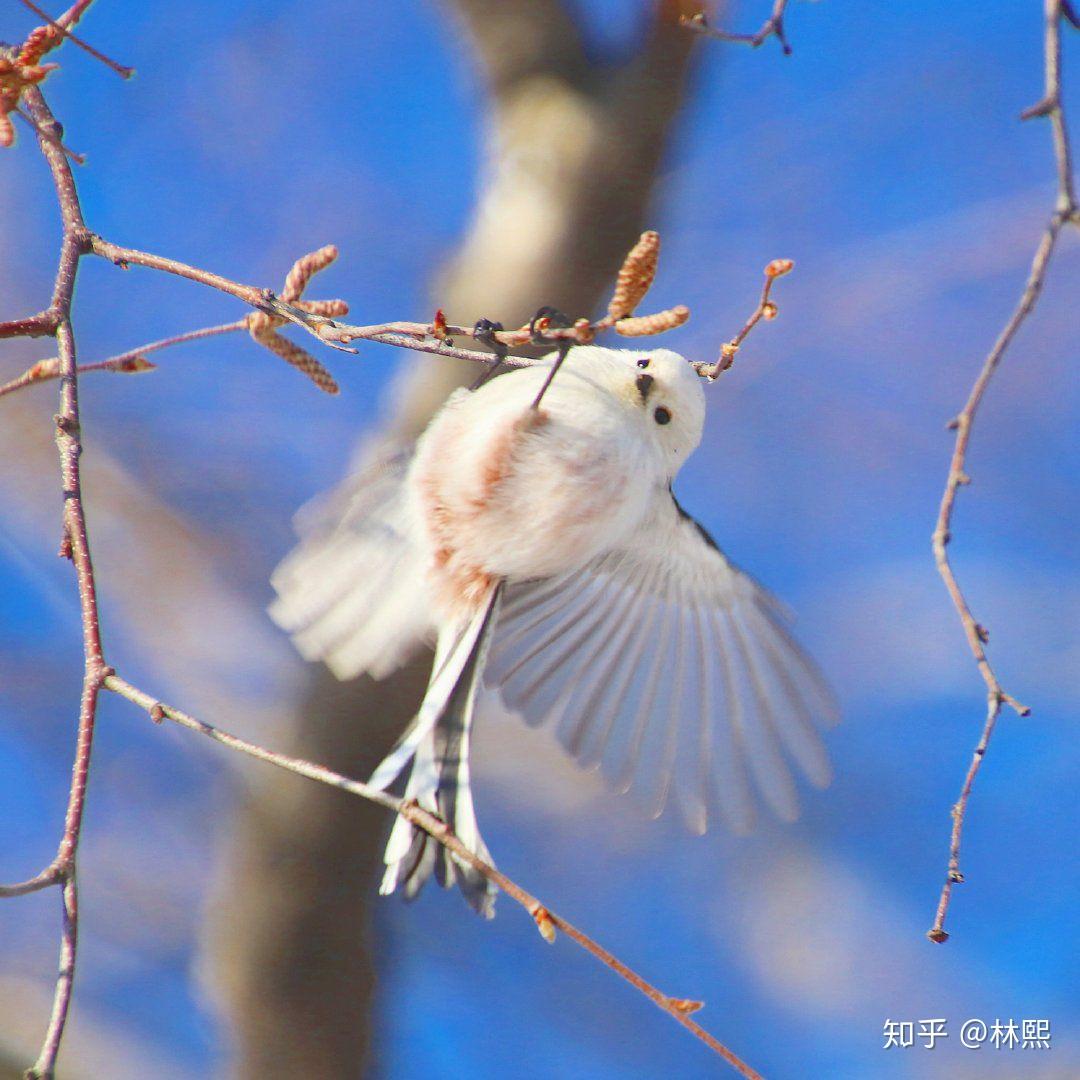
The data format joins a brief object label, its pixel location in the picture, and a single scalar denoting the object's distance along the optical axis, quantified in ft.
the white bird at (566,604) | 15.60
